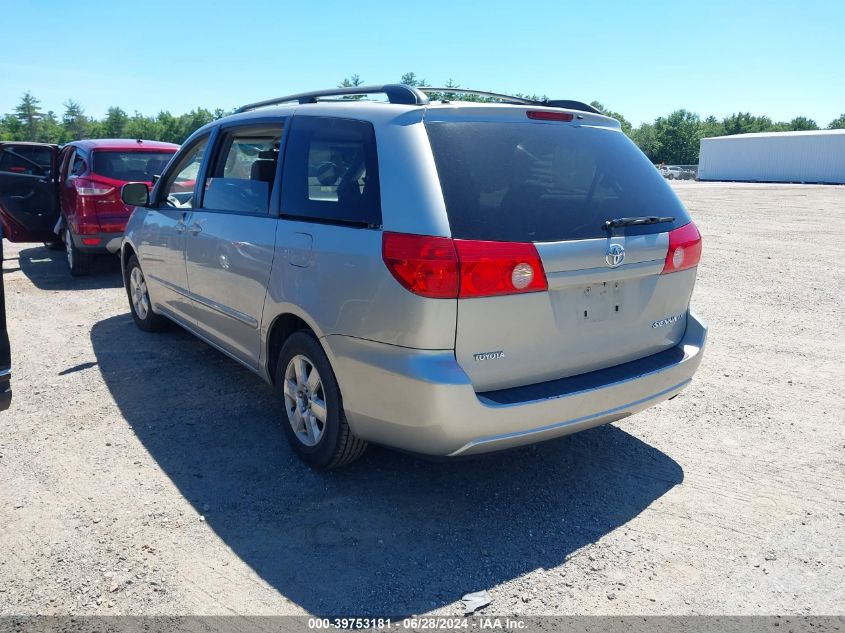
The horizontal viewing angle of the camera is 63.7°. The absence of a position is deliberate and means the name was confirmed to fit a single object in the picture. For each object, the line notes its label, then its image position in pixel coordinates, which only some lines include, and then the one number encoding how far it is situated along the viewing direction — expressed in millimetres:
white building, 58506
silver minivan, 2906
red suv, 8641
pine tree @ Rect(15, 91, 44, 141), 103000
